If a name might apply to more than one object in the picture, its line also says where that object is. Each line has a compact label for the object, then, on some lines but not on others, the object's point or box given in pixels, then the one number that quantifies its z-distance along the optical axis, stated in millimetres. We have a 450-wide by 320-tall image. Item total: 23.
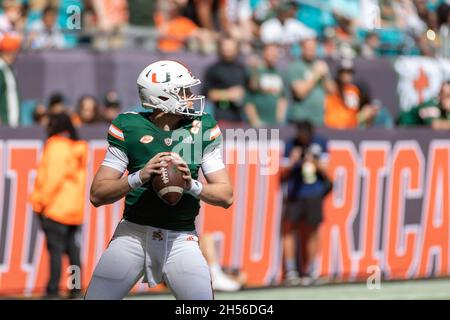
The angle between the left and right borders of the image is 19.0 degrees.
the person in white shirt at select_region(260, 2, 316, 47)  17938
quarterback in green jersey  8070
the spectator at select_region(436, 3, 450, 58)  19922
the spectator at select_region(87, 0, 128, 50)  15828
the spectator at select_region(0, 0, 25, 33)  15203
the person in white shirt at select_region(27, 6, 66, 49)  15367
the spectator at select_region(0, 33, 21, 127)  14656
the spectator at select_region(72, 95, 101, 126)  14789
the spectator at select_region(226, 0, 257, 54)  17547
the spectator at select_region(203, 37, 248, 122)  15773
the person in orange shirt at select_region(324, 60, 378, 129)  17328
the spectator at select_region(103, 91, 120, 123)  14961
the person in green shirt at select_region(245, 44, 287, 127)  16266
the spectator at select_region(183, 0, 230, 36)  17297
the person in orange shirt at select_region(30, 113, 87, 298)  13711
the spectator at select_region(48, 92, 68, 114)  14469
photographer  15961
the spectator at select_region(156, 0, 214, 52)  16547
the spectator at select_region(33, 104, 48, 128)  14827
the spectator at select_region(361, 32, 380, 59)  19062
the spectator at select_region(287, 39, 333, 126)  16766
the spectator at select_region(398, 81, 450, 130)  17828
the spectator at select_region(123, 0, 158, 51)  16172
